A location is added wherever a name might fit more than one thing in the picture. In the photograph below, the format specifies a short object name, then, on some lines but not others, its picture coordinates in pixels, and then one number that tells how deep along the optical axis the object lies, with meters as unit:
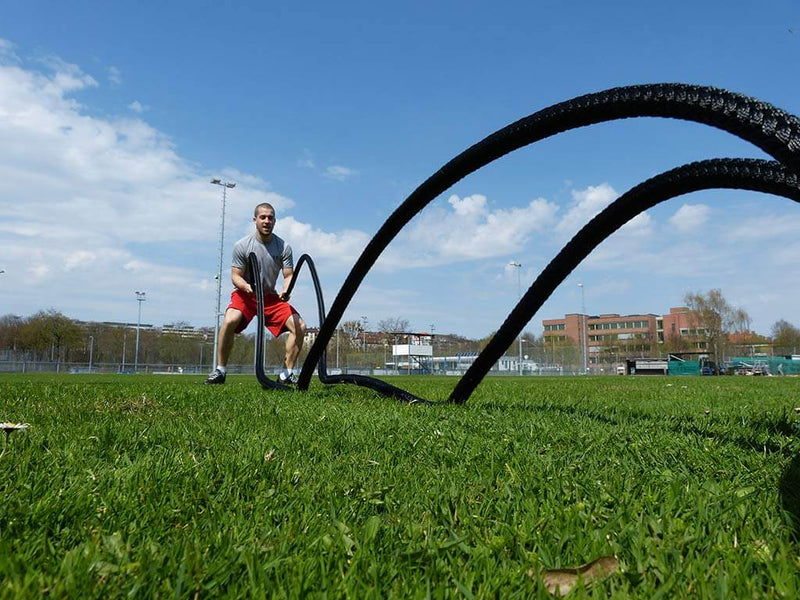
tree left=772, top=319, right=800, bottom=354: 84.61
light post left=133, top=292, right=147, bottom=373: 64.36
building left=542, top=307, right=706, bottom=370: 96.75
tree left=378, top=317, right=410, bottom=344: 83.75
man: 7.54
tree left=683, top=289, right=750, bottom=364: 72.44
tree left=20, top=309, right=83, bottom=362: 70.50
